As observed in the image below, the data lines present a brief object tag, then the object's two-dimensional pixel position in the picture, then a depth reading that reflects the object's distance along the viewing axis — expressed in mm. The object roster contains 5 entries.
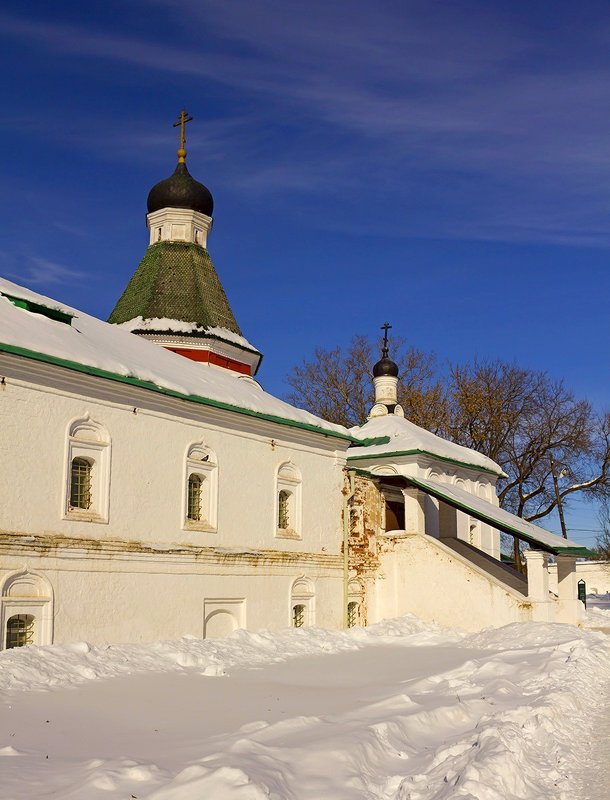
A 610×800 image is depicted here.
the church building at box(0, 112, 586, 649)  12031
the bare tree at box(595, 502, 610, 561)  38484
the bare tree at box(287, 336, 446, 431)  35844
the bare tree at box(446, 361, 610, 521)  35094
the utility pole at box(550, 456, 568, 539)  35219
